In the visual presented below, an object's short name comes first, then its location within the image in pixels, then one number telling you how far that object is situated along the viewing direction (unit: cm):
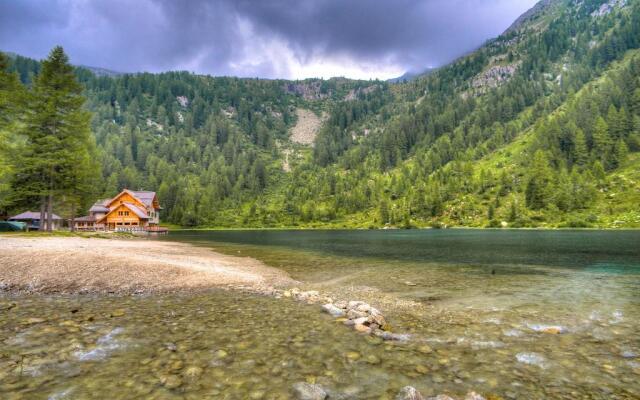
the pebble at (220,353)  1016
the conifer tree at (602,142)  16018
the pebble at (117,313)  1429
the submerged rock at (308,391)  788
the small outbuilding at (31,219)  9548
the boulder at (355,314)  1450
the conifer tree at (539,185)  15075
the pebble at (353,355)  1038
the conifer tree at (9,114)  4572
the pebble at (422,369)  941
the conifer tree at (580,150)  16812
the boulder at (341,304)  1647
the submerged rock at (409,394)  769
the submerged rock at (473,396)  769
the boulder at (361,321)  1351
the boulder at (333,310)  1523
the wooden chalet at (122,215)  10894
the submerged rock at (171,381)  814
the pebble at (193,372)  870
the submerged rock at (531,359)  1021
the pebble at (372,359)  1009
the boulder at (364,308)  1526
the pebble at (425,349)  1105
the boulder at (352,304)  1619
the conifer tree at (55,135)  4866
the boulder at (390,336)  1231
